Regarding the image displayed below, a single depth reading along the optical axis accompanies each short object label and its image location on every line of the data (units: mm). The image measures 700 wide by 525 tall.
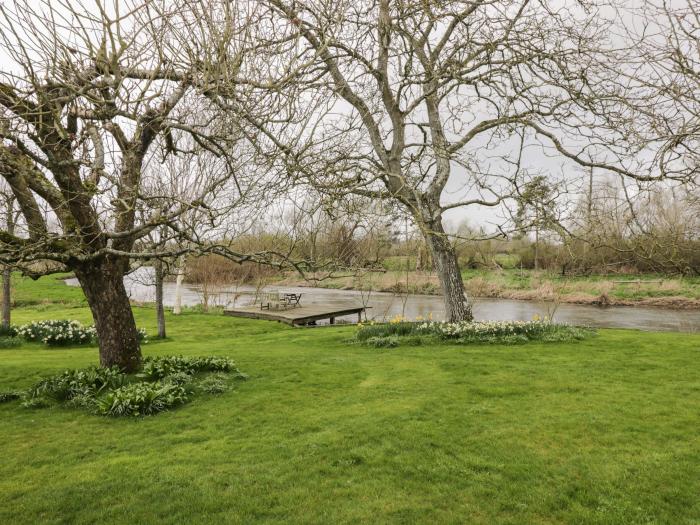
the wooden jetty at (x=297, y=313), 19547
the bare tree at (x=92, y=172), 3895
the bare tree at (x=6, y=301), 14395
